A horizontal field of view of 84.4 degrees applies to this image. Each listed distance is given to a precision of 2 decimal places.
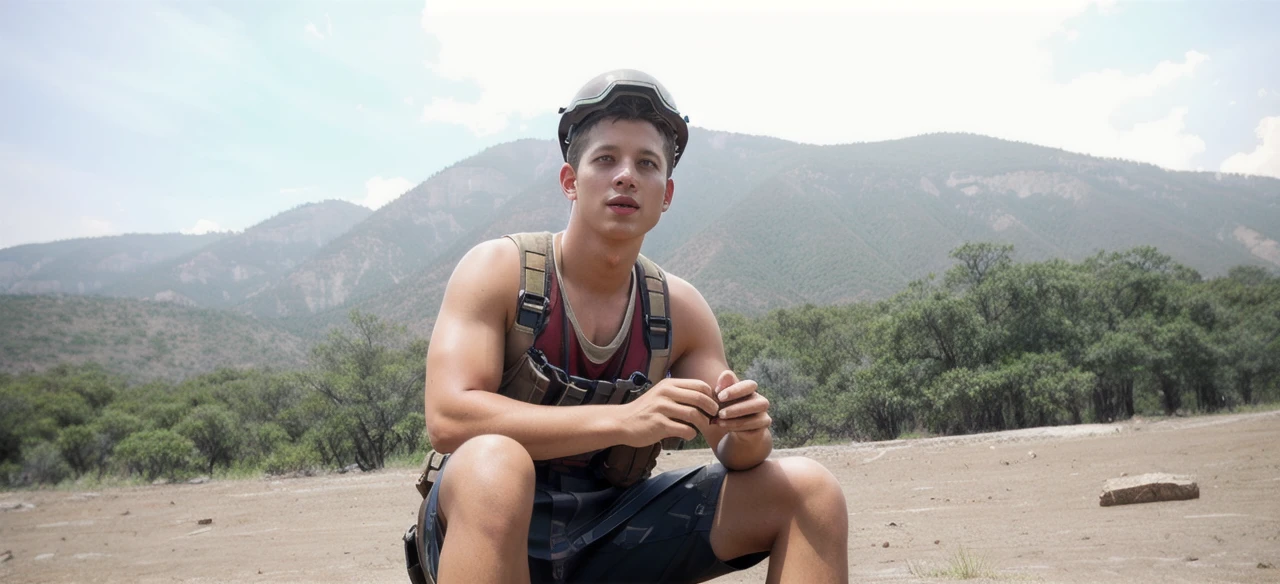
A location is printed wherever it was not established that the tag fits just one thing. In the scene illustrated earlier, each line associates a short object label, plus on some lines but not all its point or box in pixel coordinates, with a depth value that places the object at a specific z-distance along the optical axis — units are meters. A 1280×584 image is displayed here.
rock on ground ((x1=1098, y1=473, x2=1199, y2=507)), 5.78
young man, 1.58
